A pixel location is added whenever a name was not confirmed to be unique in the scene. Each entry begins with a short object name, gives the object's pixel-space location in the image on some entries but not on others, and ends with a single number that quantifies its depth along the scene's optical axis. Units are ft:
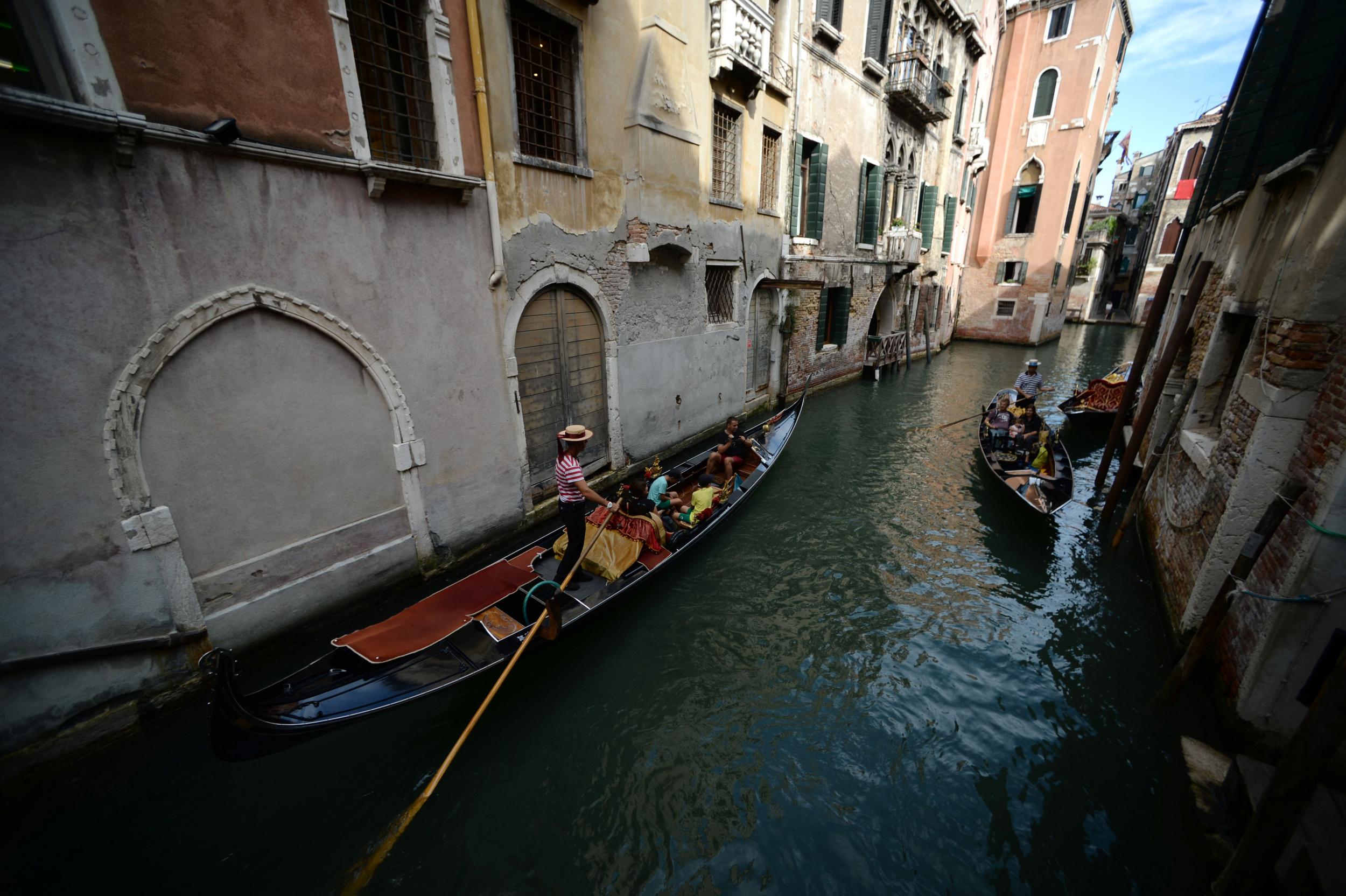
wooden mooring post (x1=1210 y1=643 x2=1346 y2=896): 7.32
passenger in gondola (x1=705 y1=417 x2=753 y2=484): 24.16
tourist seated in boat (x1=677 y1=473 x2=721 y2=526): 20.17
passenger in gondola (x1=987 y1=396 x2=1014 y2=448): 27.94
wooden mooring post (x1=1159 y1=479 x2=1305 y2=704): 11.35
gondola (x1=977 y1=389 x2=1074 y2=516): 22.13
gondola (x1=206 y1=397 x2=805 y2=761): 9.85
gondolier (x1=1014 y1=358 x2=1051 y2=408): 33.71
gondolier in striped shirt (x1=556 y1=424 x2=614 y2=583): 15.48
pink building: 63.77
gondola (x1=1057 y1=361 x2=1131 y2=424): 34.99
